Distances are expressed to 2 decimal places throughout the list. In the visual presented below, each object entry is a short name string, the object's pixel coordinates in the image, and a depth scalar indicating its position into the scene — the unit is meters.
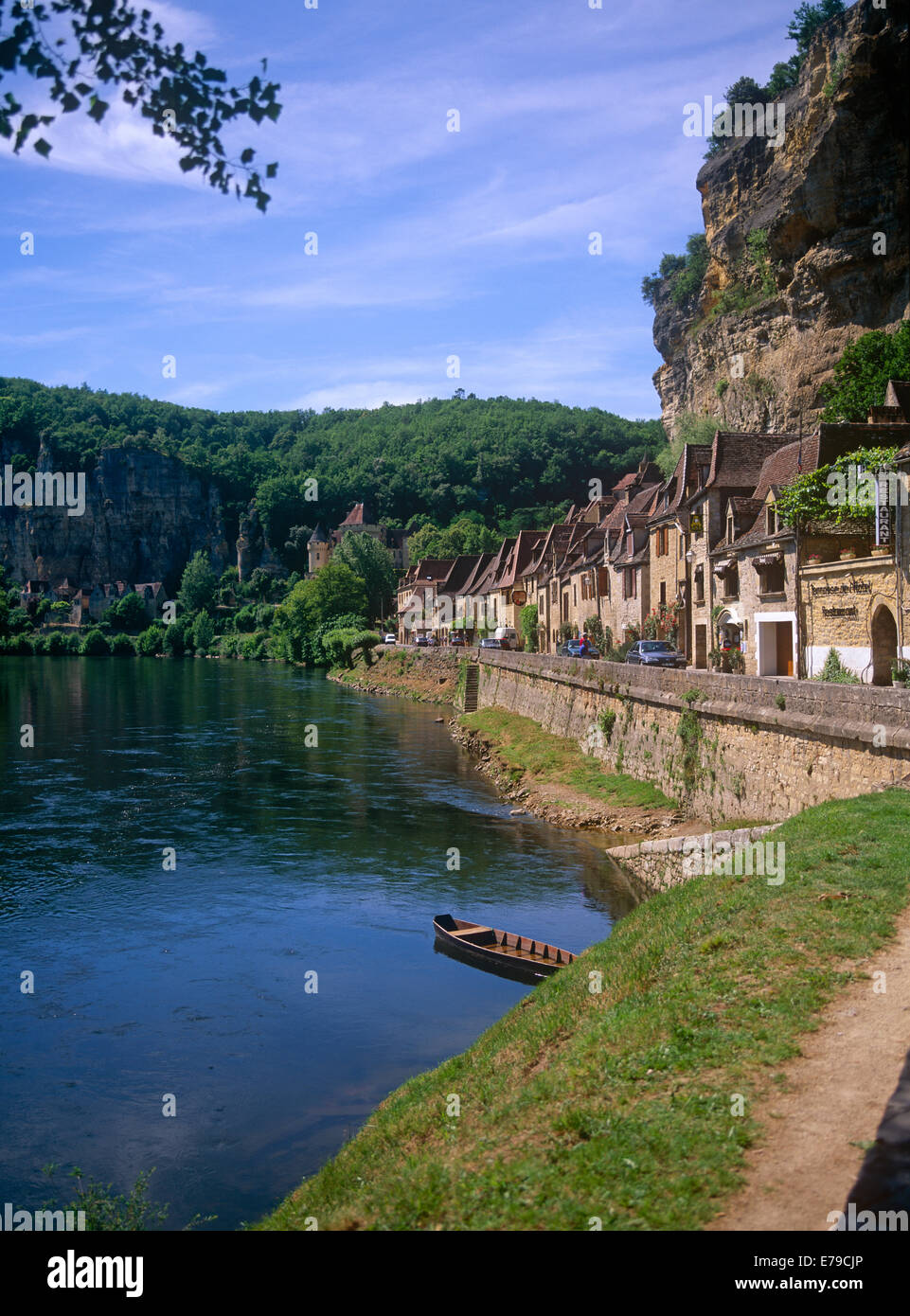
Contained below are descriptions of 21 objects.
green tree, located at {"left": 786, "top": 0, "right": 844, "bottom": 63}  77.12
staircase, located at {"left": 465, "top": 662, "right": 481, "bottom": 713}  67.81
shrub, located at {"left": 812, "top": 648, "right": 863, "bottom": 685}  26.29
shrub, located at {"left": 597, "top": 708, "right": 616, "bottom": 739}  35.47
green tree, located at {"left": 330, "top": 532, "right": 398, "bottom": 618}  126.88
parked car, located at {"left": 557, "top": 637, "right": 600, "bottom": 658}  54.16
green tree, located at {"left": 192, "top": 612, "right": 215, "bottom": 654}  154.38
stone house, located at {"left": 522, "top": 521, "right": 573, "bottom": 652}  71.38
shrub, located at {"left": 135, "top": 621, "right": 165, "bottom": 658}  153.50
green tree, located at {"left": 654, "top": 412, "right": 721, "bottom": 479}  64.00
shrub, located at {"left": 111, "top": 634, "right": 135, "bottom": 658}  153.75
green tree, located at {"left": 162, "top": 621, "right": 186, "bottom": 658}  153.50
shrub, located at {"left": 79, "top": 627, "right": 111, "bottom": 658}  152.38
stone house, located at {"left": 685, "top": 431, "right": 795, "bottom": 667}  38.91
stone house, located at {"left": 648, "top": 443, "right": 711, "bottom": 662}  43.81
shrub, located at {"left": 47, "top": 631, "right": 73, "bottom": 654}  151.62
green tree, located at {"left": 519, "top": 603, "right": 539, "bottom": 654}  76.50
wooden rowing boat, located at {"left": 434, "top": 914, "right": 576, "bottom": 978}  17.92
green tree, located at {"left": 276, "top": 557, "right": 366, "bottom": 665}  115.69
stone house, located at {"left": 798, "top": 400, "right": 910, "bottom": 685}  25.09
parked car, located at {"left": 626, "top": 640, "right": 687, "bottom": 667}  39.44
